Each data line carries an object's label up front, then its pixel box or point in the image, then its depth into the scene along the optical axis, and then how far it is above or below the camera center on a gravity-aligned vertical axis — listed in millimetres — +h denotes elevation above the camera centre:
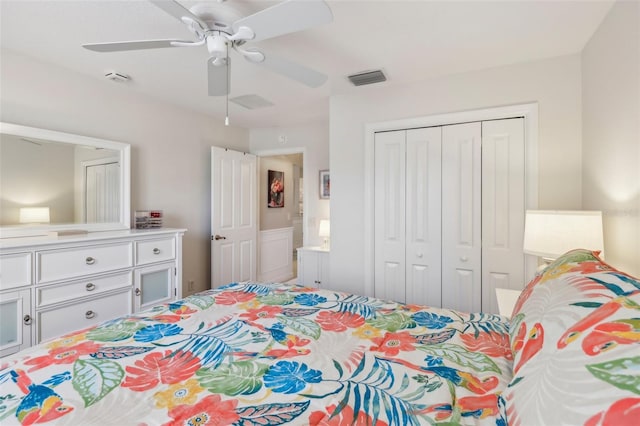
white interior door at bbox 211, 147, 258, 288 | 3973 -34
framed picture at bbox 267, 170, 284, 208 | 5289 +433
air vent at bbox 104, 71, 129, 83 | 2725 +1237
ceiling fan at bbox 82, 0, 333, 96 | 1369 +921
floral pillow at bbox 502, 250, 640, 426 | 513 -288
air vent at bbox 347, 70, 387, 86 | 2709 +1229
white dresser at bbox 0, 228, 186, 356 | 2018 -508
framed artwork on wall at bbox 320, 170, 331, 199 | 4340 +426
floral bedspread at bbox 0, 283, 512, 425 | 825 -524
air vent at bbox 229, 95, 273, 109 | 3338 +1260
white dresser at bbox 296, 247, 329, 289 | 3557 -631
